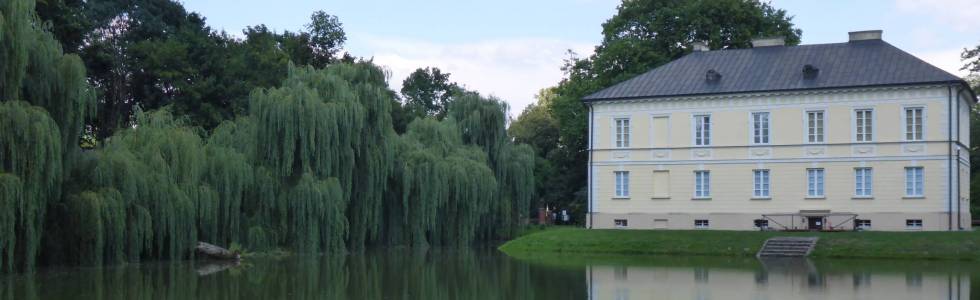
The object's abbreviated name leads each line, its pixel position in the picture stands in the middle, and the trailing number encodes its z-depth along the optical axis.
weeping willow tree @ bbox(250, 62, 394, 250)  38.62
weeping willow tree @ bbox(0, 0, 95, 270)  25.92
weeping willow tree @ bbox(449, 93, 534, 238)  54.19
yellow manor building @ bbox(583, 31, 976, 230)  42.47
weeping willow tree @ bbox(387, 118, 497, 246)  44.78
